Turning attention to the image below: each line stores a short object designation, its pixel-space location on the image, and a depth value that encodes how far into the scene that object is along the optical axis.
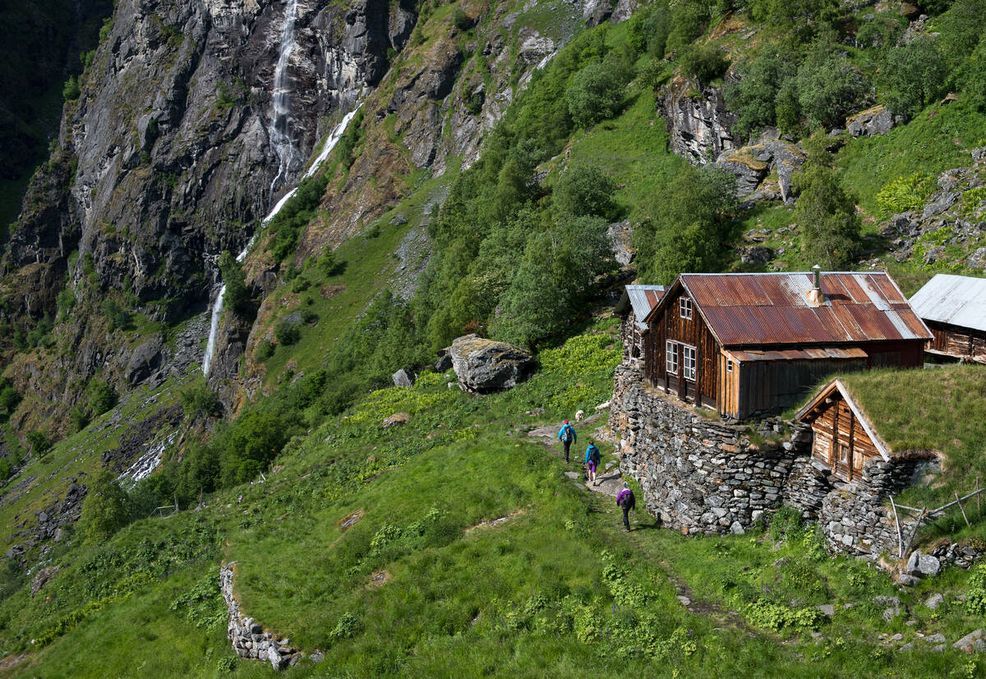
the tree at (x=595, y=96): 80.44
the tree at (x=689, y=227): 41.19
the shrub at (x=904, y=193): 39.88
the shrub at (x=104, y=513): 49.12
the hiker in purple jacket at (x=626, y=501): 20.41
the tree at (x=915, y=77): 44.34
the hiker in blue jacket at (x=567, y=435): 26.28
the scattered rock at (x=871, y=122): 46.84
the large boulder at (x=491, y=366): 41.28
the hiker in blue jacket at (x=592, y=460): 24.18
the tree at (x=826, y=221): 36.50
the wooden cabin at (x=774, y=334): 19.09
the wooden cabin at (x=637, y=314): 26.78
